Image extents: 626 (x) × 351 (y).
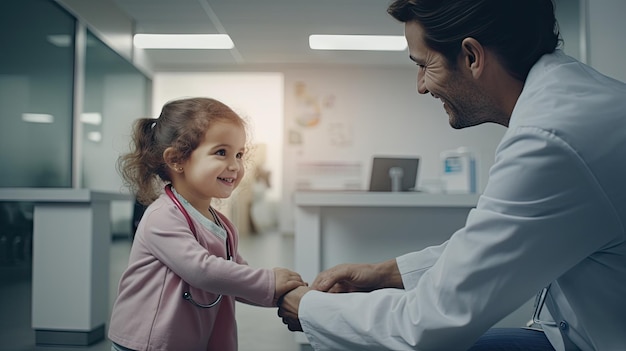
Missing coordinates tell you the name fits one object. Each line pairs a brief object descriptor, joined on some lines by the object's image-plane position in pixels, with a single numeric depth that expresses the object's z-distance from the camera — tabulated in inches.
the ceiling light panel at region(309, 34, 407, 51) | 227.0
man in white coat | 28.1
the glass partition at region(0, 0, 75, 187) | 133.5
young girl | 44.3
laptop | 128.8
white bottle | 110.3
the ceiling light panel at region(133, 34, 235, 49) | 224.2
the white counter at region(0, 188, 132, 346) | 99.2
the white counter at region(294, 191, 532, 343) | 99.3
